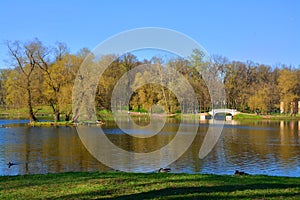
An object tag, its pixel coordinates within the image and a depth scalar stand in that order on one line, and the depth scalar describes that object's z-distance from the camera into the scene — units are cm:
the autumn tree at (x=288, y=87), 6391
